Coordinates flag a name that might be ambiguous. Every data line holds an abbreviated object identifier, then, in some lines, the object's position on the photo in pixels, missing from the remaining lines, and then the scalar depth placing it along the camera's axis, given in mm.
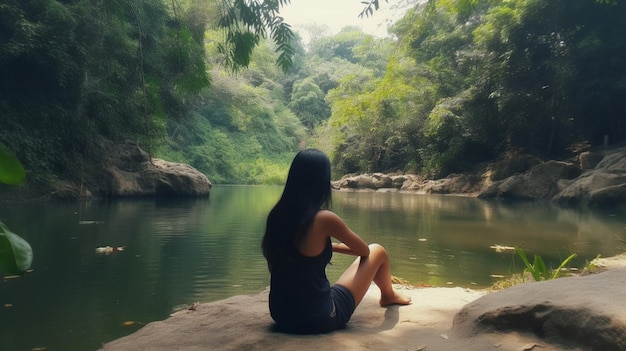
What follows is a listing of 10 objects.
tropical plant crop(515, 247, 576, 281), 3961
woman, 2695
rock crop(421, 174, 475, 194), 21781
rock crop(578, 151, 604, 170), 17694
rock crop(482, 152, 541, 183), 20578
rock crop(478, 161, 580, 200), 17891
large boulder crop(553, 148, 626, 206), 13930
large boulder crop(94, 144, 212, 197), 15992
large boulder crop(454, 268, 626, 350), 2134
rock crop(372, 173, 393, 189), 25531
